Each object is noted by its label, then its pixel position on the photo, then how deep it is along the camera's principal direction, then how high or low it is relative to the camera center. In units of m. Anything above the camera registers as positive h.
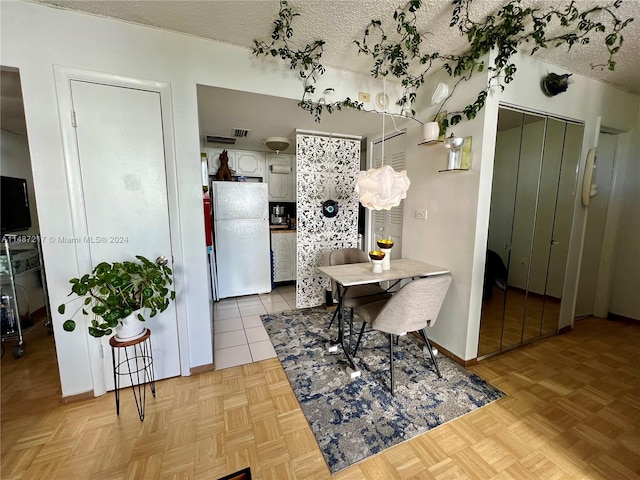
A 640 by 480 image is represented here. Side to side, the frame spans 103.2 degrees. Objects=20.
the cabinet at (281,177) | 4.20 +0.46
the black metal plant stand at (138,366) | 1.79 -1.16
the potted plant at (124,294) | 1.42 -0.55
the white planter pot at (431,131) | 2.11 +0.62
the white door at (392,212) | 2.75 -0.08
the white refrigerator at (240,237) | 3.46 -0.46
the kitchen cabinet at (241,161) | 3.87 +0.68
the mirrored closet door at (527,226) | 2.06 -0.18
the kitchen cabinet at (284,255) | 3.99 -0.80
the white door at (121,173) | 1.62 +0.21
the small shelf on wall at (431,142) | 2.16 +0.54
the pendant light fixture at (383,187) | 1.82 +0.13
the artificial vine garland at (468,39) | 1.57 +1.16
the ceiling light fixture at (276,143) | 3.26 +0.81
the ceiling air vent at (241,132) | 2.94 +0.87
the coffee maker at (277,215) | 4.31 -0.17
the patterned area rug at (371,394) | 1.46 -1.32
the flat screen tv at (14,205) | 2.20 -0.01
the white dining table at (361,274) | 1.92 -0.55
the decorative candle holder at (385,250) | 2.08 -0.37
